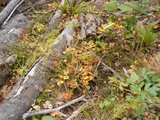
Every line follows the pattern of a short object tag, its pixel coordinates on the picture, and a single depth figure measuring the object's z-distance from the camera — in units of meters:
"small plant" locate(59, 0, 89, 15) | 3.76
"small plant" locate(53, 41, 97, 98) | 2.66
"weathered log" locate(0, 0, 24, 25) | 4.03
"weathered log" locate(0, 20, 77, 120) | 2.37
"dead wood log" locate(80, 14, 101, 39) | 3.23
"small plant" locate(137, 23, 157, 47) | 2.76
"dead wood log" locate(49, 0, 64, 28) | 3.74
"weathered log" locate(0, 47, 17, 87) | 2.96
